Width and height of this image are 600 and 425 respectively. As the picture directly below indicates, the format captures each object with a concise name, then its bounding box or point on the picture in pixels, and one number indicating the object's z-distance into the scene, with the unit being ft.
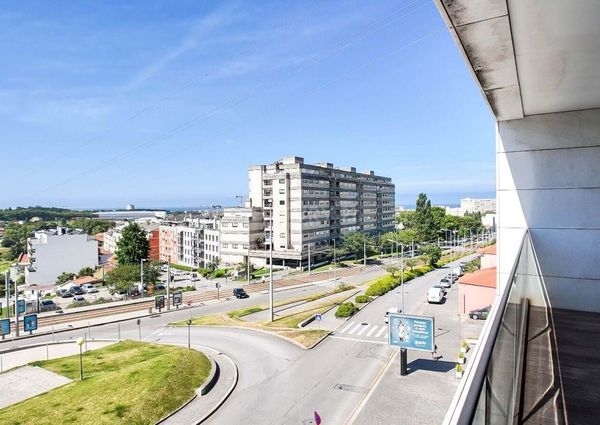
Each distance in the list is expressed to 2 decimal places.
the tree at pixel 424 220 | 219.61
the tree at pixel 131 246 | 165.48
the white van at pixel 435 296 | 98.37
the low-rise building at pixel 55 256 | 196.44
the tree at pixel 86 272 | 197.98
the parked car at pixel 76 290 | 149.89
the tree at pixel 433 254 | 160.25
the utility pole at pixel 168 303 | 106.52
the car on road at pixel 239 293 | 120.47
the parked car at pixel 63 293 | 147.24
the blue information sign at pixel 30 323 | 81.25
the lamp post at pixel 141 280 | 126.44
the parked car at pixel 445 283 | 113.39
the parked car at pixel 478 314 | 78.72
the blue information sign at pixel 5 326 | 82.53
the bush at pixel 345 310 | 86.73
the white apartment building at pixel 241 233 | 190.70
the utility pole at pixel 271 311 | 82.33
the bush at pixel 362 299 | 100.02
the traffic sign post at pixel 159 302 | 106.11
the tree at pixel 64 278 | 189.24
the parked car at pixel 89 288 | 152.16
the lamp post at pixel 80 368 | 51.85
